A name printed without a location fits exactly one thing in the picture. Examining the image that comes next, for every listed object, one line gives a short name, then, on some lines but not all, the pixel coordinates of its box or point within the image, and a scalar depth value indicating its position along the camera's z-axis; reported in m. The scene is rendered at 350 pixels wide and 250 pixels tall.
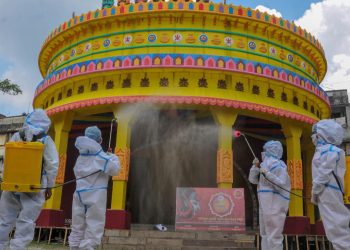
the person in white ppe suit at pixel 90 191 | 5.40
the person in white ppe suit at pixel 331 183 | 4.89
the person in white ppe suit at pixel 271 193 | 6.31
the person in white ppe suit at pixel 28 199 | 4.61
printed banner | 9.62
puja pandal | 11.14
